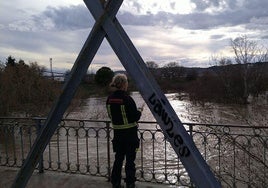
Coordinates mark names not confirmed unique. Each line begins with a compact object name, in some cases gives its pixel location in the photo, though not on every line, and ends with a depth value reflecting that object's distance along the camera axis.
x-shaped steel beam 1.42
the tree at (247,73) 25.36
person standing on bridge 2.85
